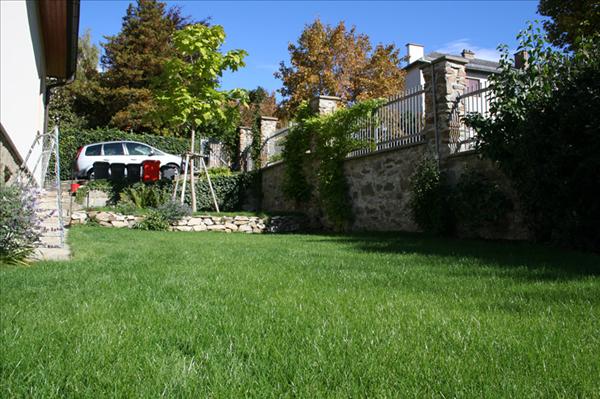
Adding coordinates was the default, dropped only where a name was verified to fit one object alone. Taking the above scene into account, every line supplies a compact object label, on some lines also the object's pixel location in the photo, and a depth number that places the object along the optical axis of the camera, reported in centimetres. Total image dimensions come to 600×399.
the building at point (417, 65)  2462
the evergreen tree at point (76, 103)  2468
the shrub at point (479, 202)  759
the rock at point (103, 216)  1213
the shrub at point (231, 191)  1578
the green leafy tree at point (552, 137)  602
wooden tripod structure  1341
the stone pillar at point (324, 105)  1280
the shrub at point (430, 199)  856
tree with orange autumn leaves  2639
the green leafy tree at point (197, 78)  1312
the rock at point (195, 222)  1251
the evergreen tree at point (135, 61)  2559
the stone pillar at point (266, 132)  1714
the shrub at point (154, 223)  1200
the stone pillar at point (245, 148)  1869
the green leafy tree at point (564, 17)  1370
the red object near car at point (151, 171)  1483
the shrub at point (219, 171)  1827
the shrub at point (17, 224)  490
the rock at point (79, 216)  1206
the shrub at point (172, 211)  1221
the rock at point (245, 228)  1300
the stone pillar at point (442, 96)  890
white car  1598
